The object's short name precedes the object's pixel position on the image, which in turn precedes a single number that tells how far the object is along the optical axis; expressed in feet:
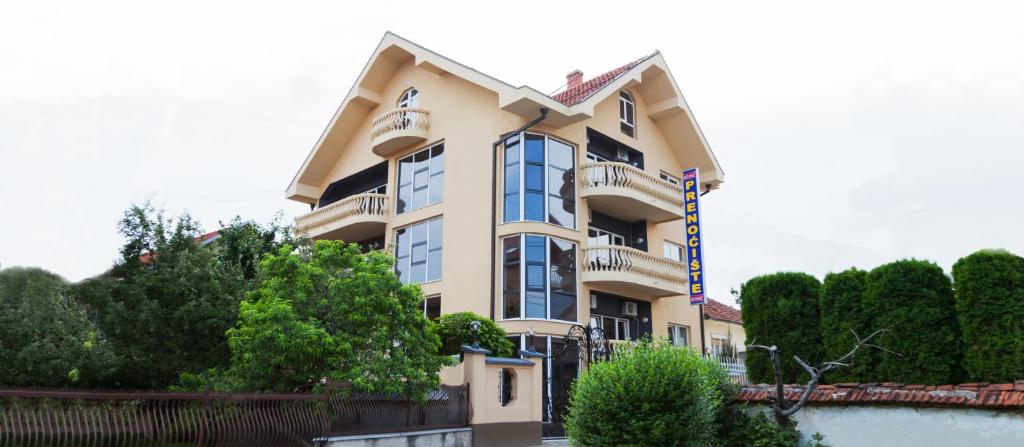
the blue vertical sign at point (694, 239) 75.05
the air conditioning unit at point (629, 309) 76.02
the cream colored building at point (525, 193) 68.80
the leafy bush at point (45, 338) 58.59
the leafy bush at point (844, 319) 37.42
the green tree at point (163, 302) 49.90
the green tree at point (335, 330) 42.29
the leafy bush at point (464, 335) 55.31
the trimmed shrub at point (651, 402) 34.88
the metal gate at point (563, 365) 60.39
